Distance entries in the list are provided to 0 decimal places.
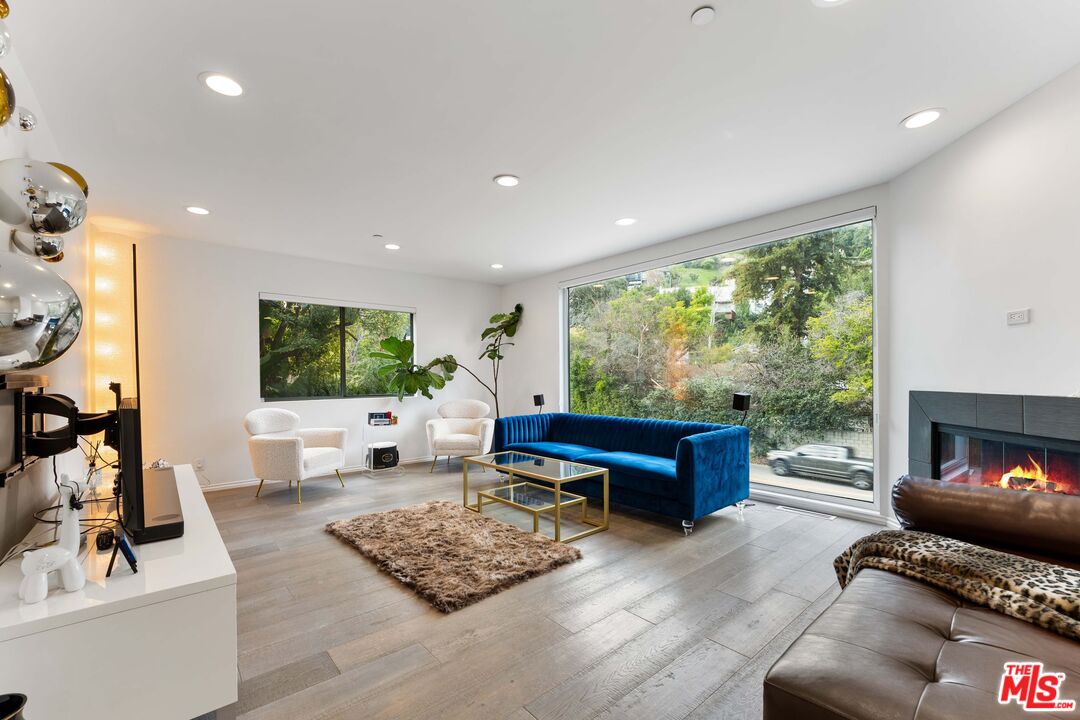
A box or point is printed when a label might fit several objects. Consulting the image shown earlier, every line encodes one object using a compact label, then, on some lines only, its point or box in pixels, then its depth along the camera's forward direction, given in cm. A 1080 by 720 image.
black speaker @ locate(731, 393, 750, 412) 401
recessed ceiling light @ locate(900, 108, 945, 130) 250
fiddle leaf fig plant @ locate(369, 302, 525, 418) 589
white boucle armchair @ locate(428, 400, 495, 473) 561
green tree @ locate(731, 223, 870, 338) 382
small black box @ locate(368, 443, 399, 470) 548
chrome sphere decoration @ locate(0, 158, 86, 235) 133
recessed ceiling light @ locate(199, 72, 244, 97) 211
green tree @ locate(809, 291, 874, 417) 368
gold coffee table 343
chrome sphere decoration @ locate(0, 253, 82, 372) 100
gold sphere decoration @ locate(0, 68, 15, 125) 103
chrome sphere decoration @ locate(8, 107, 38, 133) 128
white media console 112
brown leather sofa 102
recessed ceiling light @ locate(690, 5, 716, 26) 173
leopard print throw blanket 131
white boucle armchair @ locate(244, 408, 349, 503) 430
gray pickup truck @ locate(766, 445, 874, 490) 372
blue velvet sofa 350
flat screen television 148
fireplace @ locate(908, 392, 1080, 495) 224
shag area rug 257
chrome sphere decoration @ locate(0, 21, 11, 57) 101
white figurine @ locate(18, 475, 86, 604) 119
